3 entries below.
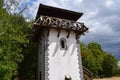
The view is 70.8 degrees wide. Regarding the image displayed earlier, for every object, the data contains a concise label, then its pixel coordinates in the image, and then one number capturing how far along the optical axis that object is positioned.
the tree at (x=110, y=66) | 22.21
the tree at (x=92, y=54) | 18.40
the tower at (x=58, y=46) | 8.88
